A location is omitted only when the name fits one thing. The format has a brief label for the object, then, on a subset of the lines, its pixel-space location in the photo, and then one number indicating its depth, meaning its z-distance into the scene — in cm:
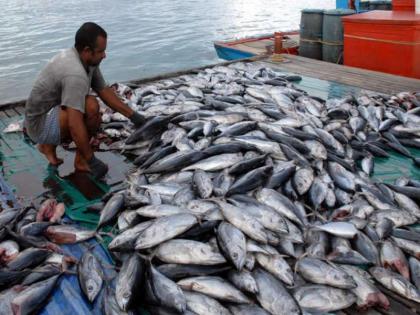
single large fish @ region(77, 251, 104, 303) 270
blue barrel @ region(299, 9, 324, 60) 1016
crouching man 403
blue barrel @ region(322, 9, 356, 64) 962
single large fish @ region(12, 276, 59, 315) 255
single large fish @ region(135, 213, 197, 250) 282
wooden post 981
